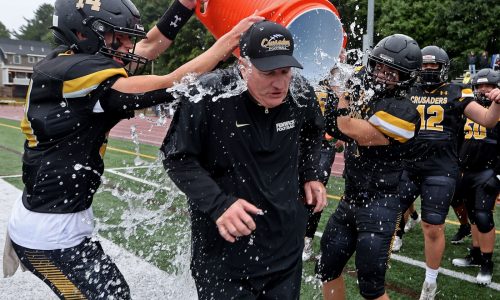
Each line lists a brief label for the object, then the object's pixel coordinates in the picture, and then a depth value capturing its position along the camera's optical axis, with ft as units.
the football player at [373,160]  10.25
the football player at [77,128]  7.30
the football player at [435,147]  13.80
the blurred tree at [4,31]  343.46
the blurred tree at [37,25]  353.31
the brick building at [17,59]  245.41
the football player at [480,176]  15.94
